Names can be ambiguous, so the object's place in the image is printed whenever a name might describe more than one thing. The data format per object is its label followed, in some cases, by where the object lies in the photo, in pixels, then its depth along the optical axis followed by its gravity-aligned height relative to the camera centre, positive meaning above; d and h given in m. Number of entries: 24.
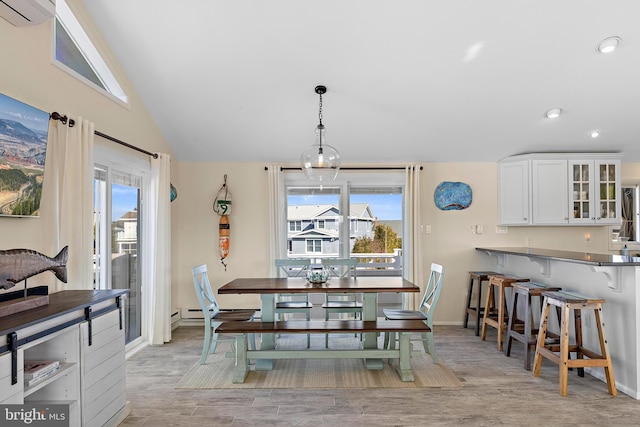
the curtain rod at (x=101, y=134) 2.90 +0.73
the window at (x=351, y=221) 5.62 -0.01
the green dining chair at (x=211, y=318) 3.86 -0.94
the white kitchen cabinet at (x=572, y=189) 5.14 +0.40
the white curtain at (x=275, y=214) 5.29 +0.08
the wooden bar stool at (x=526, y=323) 3.72 -1.01
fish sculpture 2.16 -0.26
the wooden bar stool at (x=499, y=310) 4.32 -0.99
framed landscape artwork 2.45 +0.40
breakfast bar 3.13 -0.63
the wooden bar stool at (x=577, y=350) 3.14 -1.05
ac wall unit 2.37 +1.25
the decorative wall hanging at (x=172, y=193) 5.03 +0.34
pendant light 3.33 +0.48
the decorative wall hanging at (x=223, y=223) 5.27 -0.04
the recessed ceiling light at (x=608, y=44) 3.38 +1.48
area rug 3.38 -1.37
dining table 3.54 -0.61
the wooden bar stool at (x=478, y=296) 4.90 -0.96
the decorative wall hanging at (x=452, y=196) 5.49 +0.33
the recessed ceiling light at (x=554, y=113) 4.35 +1.16
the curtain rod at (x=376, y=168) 5.47 +0.70
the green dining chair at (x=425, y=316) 3.83 -0.93
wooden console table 1.87 -0.75
